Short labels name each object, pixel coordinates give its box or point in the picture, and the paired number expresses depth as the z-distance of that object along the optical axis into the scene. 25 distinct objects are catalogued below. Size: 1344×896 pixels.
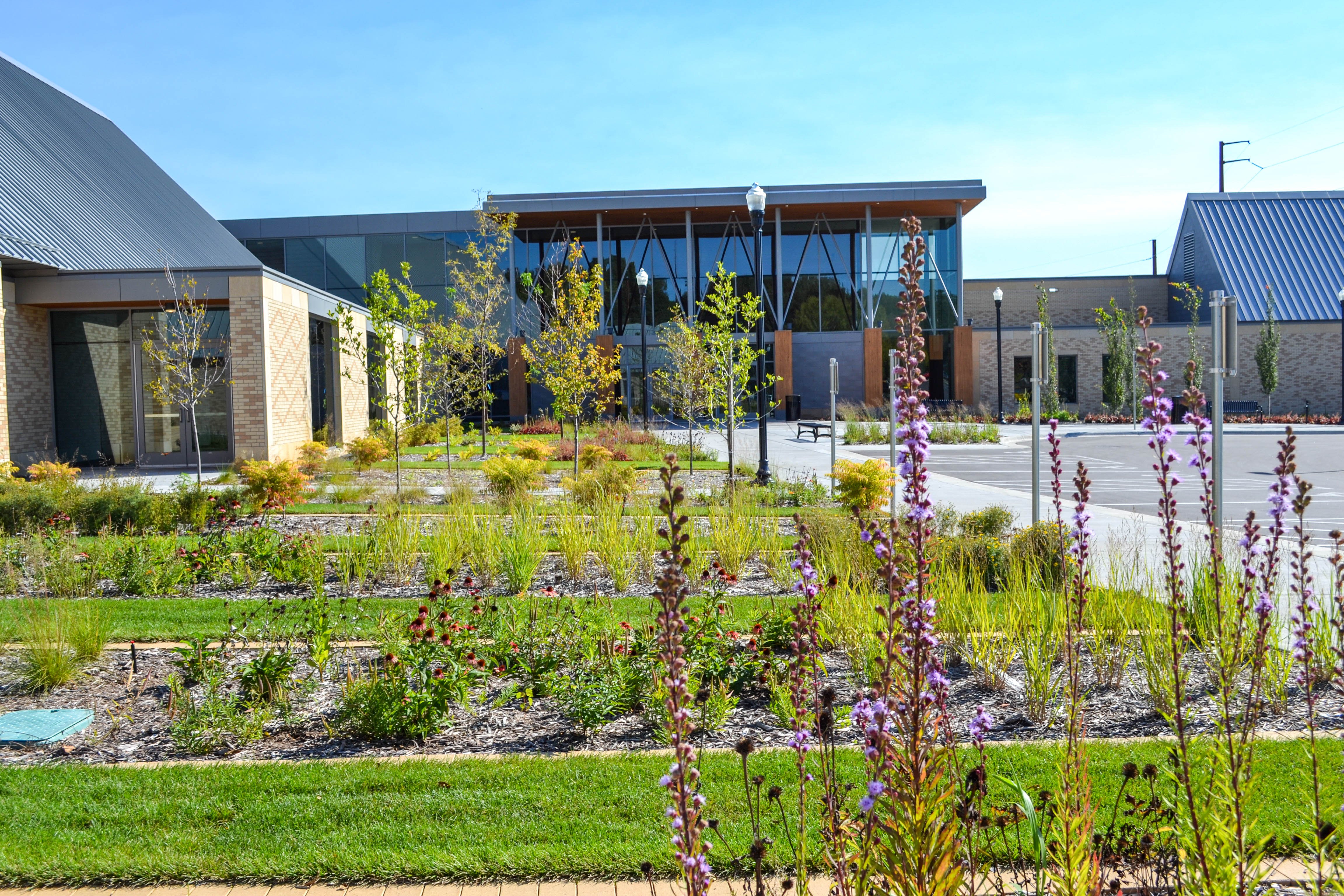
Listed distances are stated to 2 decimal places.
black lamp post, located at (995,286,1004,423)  36.69
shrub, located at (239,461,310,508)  12.23
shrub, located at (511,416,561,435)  32.94
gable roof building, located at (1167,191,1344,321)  43.78
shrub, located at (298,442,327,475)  19.20
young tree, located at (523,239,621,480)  19.98
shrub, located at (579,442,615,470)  18.75
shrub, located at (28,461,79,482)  13.98
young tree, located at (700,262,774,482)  18.39
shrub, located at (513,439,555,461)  17.97
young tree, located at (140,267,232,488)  18.25
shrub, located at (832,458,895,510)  10.96
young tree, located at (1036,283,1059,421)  36.88
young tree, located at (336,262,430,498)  18.53
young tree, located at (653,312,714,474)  20.20
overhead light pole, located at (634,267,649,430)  30.94
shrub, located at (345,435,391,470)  21.27
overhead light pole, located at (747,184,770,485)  16.52
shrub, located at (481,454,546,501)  14.36
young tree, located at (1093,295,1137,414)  39.16
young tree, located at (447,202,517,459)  26.20
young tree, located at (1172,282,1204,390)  37.16
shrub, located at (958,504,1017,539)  9.81
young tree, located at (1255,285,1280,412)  39.38
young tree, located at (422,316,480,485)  24.55
